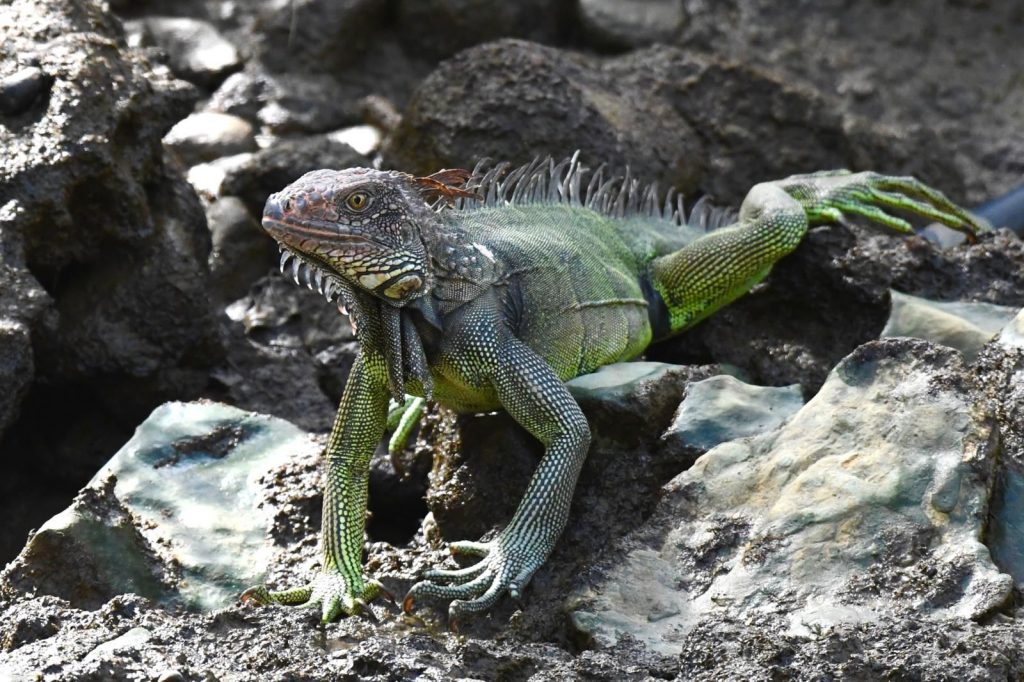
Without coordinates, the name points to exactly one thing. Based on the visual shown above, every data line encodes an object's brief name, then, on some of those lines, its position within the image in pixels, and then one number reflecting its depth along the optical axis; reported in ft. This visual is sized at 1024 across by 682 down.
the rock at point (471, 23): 72.90
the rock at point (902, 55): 73.00
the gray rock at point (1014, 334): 36.11
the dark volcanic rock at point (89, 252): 43.60
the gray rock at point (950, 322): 40.91
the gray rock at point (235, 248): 58.85
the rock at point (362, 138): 67.21
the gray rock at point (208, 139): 66.74
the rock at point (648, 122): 52.49
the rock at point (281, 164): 56.85
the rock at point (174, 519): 36.52
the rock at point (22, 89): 44.45
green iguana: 35.70
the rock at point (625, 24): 72.95
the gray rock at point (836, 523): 31.09
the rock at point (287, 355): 49.85
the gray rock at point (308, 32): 73.10
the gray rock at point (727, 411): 38.47
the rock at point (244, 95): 70.85
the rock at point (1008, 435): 32.24
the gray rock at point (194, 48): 71.97
